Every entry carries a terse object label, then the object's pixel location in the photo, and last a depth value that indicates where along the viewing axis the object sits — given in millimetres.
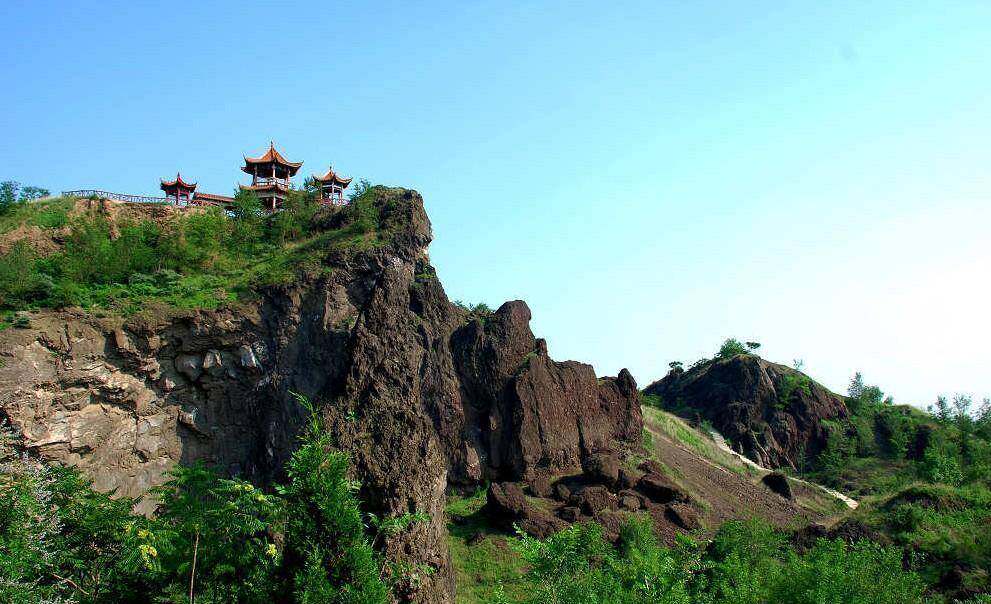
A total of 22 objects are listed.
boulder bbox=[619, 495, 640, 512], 38500
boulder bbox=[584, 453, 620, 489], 40469
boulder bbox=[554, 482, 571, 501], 38750
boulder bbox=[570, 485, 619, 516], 37031
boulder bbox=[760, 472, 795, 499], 54069
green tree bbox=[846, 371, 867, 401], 92919
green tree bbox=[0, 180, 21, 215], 50438
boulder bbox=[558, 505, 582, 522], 36125
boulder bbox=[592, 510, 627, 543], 34625
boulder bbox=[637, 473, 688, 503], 41312
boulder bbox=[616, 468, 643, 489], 40812
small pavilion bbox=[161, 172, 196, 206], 62844
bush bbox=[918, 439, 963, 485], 48862
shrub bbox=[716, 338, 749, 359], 90375
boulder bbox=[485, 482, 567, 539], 34781
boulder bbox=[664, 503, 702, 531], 38656
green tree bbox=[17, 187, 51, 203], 52844
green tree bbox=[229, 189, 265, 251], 53375
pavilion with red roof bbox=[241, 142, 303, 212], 66750
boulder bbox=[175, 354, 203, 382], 40938
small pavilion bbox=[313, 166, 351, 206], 67750
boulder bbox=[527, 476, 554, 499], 39344
